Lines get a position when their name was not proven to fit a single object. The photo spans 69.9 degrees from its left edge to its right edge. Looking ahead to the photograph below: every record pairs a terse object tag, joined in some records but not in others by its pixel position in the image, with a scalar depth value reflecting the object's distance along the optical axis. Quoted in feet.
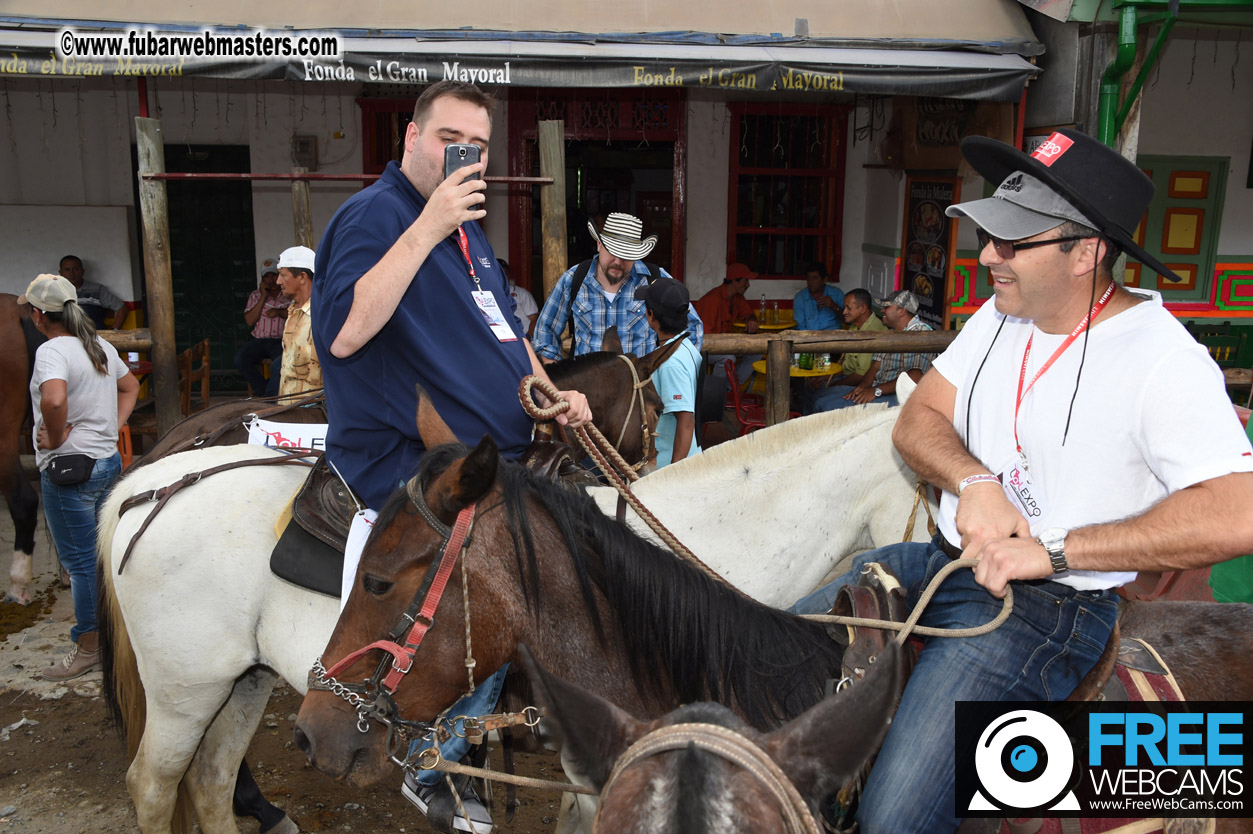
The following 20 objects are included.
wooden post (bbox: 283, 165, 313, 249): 19.98
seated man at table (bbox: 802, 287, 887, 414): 25.08
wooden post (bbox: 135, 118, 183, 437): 18.70
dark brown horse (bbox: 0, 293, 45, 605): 19.62
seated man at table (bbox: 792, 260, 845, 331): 31.71
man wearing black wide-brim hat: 5.35
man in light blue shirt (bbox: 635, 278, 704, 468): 16.26
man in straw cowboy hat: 18.49
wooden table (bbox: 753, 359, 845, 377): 23.89
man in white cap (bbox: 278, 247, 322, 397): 18.31
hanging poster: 28.07
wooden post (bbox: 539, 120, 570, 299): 19.07
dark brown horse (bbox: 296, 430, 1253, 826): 6.21
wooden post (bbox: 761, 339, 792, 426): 20.86
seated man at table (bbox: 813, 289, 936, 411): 22.66
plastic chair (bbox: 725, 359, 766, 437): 23.63
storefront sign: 18.86
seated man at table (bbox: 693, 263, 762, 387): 31.42
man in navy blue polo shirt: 8.09
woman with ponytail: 16.11
